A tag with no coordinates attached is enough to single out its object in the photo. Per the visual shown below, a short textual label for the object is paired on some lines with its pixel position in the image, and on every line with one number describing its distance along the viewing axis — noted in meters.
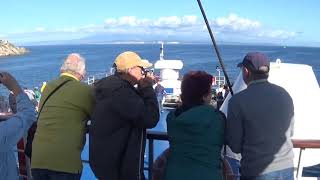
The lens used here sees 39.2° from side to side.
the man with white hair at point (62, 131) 3.50
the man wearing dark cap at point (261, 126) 3.13
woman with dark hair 3.09
